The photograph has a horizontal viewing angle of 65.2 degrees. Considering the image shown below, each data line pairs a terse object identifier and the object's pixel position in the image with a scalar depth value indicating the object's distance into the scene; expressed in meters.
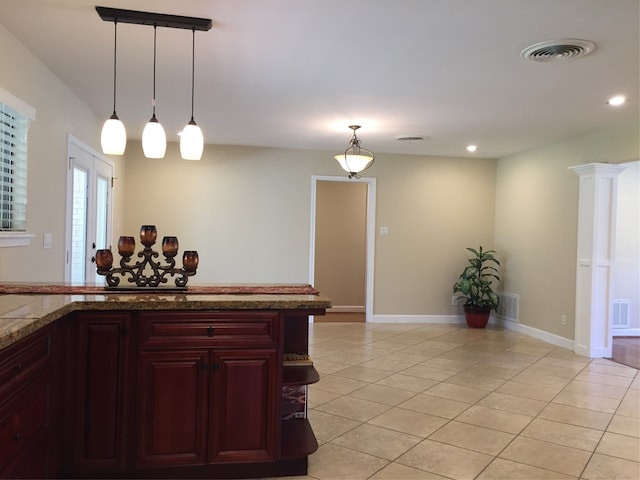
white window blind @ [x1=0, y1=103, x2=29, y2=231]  2.97
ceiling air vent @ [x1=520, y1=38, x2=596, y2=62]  2.91
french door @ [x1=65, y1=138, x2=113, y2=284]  4.30
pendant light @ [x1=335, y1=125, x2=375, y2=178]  5.38
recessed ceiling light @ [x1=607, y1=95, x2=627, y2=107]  4.02
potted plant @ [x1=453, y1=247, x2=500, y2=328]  6.81
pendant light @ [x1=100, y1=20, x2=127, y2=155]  2.60
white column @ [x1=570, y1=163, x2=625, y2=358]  5.24
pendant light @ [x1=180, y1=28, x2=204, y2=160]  2.65
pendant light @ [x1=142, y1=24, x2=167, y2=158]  2.59
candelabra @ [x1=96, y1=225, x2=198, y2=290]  2.57
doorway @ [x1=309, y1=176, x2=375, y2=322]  8.04
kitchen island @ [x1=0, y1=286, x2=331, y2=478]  2.25
